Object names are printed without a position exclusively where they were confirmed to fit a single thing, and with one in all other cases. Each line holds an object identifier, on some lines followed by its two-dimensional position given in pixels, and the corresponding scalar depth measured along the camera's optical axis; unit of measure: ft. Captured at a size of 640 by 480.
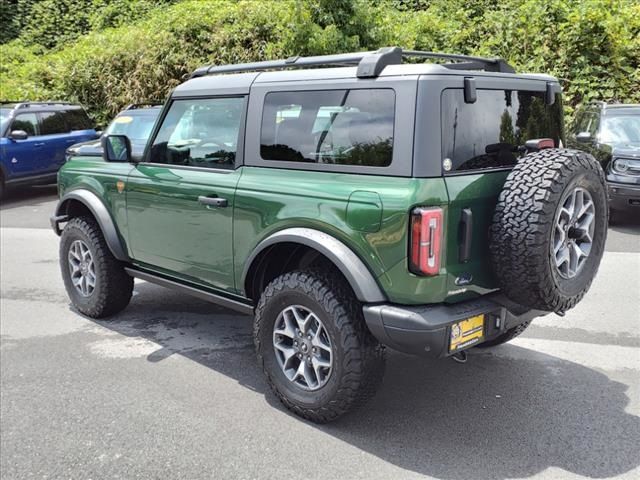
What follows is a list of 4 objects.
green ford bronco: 10.10
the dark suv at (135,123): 33.81
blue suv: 39.45
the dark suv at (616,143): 28.50
